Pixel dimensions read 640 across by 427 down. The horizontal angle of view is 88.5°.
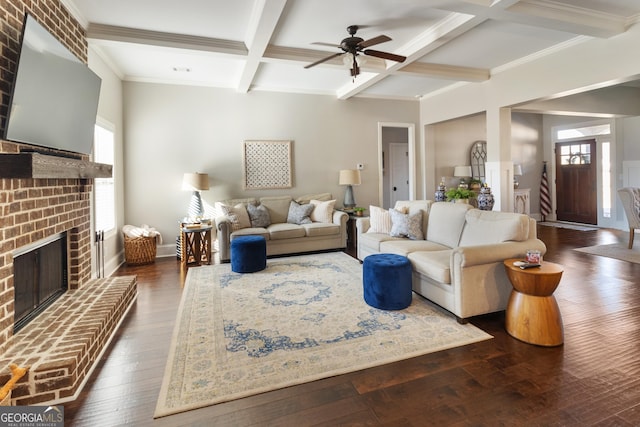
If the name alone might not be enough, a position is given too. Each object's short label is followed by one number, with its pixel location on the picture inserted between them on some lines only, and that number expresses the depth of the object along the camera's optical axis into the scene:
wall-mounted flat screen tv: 2.07
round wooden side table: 2.36
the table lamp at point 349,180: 6.20
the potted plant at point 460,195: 4.62
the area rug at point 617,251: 4.68
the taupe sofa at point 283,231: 4.95
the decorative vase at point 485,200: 4.34
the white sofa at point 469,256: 2.67
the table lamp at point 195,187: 5.17
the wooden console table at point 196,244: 4.90
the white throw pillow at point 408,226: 4.00
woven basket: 4.86
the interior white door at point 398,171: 8.60
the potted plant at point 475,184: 7.45
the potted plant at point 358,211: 6.02
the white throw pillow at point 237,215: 5.09
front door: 7.75
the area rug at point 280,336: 2.01
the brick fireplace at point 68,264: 1.84
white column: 5.26
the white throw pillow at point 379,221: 4.39
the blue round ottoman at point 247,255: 4.30
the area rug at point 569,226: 7.30
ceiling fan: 3.48
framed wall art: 5.93
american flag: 8.66
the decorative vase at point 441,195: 4.95
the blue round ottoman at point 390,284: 2.97
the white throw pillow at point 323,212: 5.65
